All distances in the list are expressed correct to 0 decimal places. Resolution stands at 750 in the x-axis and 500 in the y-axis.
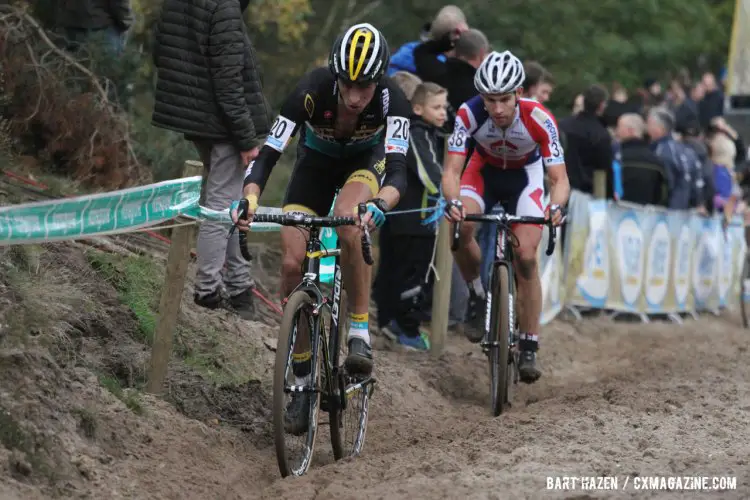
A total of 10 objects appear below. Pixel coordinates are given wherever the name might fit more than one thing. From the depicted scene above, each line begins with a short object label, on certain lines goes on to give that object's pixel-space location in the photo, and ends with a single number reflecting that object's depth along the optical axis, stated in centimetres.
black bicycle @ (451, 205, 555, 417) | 1800
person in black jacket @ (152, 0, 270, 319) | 1739
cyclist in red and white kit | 1852
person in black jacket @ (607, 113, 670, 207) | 3297
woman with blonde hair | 3750
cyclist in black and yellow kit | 1448
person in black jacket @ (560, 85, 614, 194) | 2873
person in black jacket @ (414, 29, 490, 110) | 2350
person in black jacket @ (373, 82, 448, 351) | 2173
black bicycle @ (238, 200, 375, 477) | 1324
